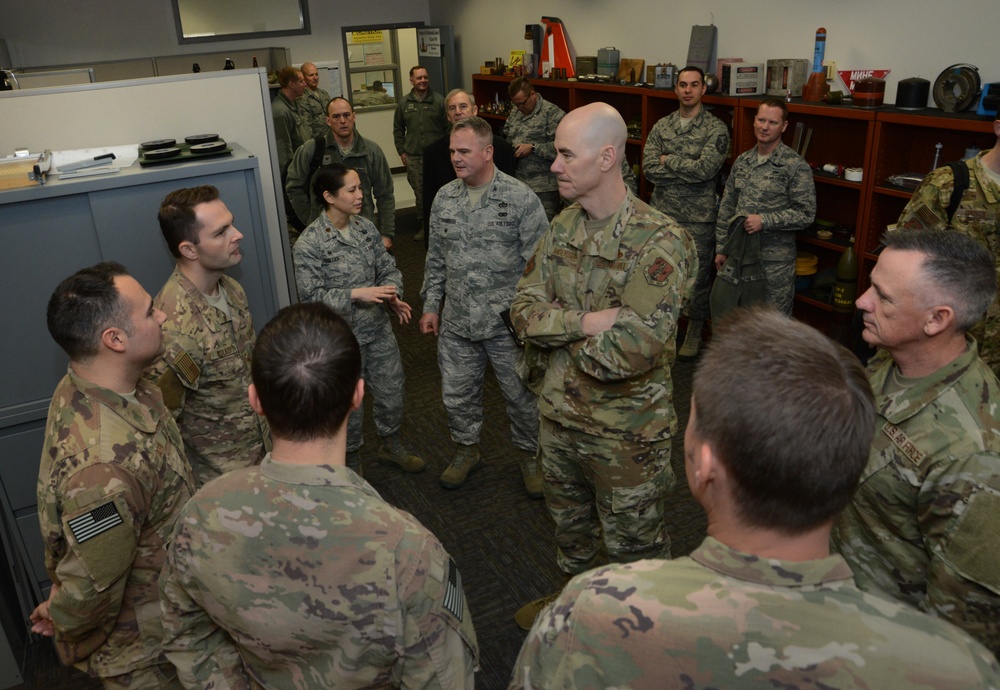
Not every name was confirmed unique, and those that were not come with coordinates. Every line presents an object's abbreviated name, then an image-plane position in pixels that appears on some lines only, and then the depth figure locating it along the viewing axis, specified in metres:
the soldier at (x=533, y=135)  6.00
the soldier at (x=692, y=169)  4.72
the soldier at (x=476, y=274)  3.29
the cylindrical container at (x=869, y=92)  4.01
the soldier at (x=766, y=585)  0.88
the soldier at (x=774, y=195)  4.21
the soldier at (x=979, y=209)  2.94
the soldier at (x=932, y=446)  1.39
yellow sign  9.34
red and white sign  4.21
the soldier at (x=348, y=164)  5.02
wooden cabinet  3.89
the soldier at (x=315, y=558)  1.24
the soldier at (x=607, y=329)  2.12
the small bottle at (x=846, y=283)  4.21
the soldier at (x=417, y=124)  7.28
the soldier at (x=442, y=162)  4.80
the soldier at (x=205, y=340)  2.40
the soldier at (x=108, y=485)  1.61
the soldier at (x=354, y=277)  3.26
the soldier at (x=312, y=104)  7.13
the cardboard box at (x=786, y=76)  4.50
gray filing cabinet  2.49
